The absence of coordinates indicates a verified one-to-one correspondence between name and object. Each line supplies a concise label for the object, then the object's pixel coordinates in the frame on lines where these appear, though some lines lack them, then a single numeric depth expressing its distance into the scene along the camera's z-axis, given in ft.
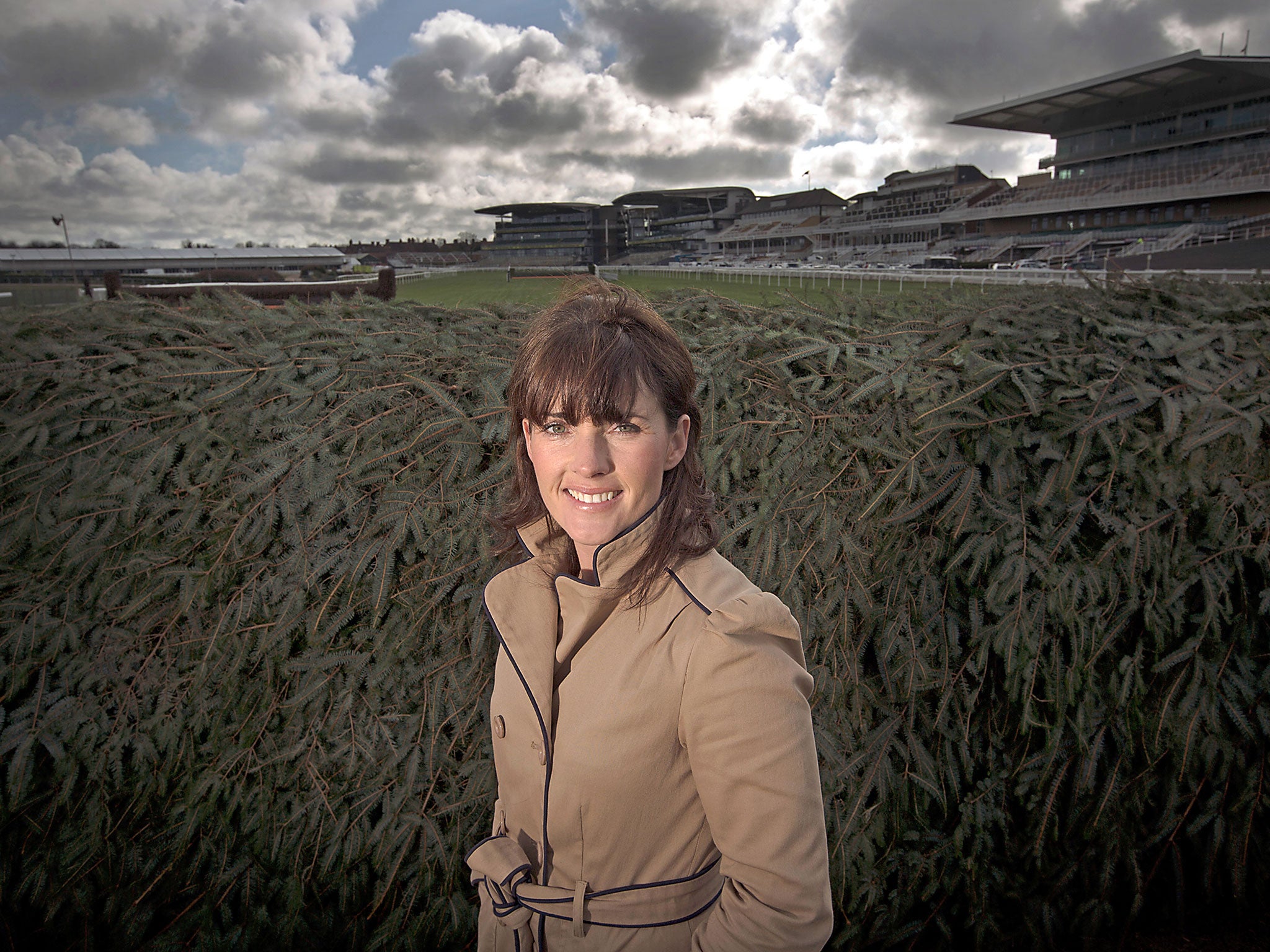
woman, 4.05
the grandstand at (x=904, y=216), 241.96
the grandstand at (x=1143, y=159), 156.66
